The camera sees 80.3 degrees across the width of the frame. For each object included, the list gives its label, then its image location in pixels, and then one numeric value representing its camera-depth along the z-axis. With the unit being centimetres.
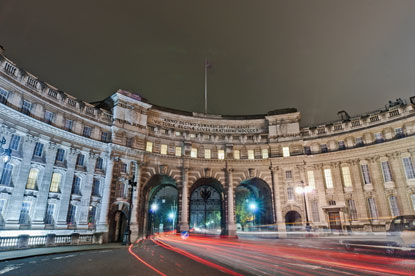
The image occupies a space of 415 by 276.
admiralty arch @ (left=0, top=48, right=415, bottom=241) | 2577
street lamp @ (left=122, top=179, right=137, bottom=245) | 2528
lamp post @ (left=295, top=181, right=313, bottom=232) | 3049
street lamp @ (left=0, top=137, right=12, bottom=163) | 1637
